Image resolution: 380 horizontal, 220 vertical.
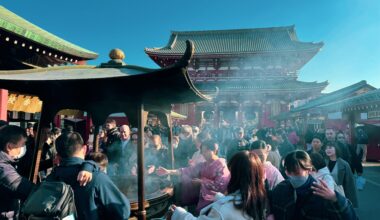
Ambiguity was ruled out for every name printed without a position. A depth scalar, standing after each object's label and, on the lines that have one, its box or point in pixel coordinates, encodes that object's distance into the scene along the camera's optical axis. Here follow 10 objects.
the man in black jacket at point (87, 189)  1.75
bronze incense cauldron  2.61
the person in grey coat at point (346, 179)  3.15
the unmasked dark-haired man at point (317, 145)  3.99
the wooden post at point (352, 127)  7.98
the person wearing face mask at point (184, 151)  5.08
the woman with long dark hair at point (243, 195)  1.56
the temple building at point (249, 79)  17.02
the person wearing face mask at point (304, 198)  1.78
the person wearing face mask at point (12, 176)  1.82
